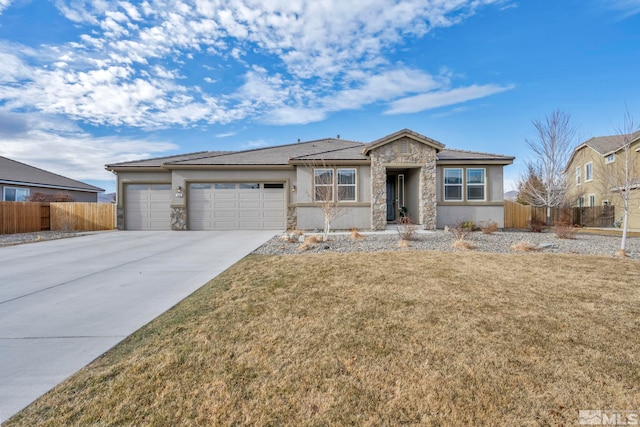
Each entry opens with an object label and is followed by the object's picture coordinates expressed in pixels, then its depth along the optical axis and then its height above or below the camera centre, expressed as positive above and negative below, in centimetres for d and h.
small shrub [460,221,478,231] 1295 -67
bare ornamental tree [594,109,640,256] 851 +138
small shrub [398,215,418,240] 997 -84
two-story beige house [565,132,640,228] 1773 +317
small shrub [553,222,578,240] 1093 -91
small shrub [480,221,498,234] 1217 -81
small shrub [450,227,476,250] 858 -104
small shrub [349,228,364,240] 1072 -98
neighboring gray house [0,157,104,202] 1902 +251
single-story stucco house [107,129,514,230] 1307 +140
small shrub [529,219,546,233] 1376 -90
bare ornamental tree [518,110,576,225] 1756 +390
